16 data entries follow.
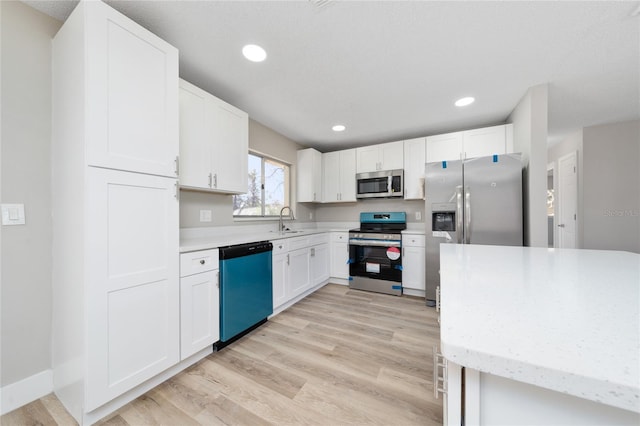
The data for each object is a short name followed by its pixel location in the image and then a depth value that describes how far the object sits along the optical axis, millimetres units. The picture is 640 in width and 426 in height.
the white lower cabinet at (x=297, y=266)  2568
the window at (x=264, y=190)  3018
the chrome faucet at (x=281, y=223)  3293
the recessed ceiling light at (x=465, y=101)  2533
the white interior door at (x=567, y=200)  3838
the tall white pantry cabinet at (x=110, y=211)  1241
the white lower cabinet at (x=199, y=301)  1647
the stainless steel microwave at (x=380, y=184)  3512
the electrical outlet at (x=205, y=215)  2420
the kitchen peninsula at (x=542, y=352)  348
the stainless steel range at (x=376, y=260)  3242
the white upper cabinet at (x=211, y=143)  1967
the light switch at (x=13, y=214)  1337
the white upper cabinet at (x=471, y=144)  2912
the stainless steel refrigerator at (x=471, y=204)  2512
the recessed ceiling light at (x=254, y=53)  1773
